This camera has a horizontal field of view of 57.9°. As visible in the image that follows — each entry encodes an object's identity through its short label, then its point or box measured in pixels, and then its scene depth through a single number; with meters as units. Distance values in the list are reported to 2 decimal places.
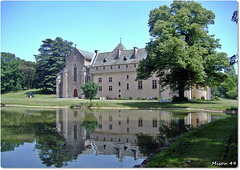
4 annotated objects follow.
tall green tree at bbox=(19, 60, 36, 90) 70.69
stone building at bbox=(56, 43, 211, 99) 45.44
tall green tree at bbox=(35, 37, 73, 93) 62.50
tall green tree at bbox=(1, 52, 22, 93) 65.19
